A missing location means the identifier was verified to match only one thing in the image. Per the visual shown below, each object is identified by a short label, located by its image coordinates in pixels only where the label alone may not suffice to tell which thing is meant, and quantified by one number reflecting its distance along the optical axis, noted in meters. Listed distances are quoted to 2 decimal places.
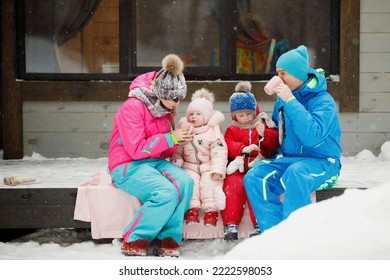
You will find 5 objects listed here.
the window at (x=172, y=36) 14.04
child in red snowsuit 9.25
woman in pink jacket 8.82
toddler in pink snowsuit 9.21
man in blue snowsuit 8.65
